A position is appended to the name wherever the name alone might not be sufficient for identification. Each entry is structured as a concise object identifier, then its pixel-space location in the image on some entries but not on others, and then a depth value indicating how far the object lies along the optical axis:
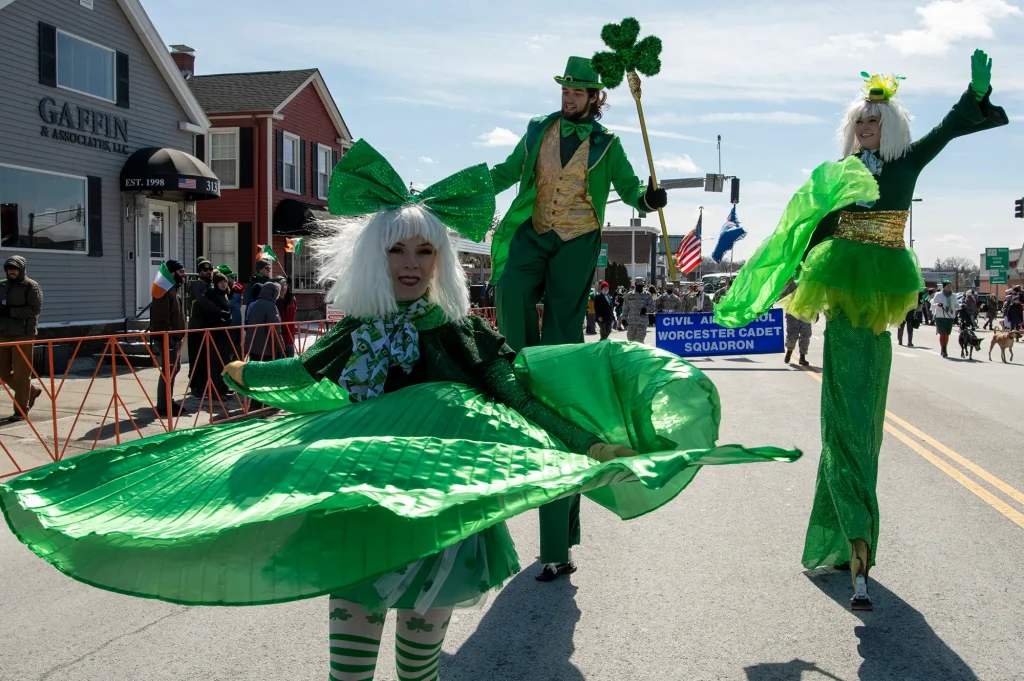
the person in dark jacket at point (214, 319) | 10.67
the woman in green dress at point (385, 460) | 1.89
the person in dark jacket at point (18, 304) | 9.95
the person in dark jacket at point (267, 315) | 10.88
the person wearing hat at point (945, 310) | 21.75
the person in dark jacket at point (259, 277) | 11.66
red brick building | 26.45
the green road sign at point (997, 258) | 52.44
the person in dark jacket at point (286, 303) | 14.30
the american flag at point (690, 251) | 20.41
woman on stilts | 3.93
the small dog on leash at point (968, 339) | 21.25
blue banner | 12.06
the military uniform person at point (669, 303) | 20.58
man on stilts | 4.31
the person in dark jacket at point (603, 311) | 23.91
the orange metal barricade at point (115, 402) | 7.89
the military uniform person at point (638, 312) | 20.36
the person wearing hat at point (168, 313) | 10.97
